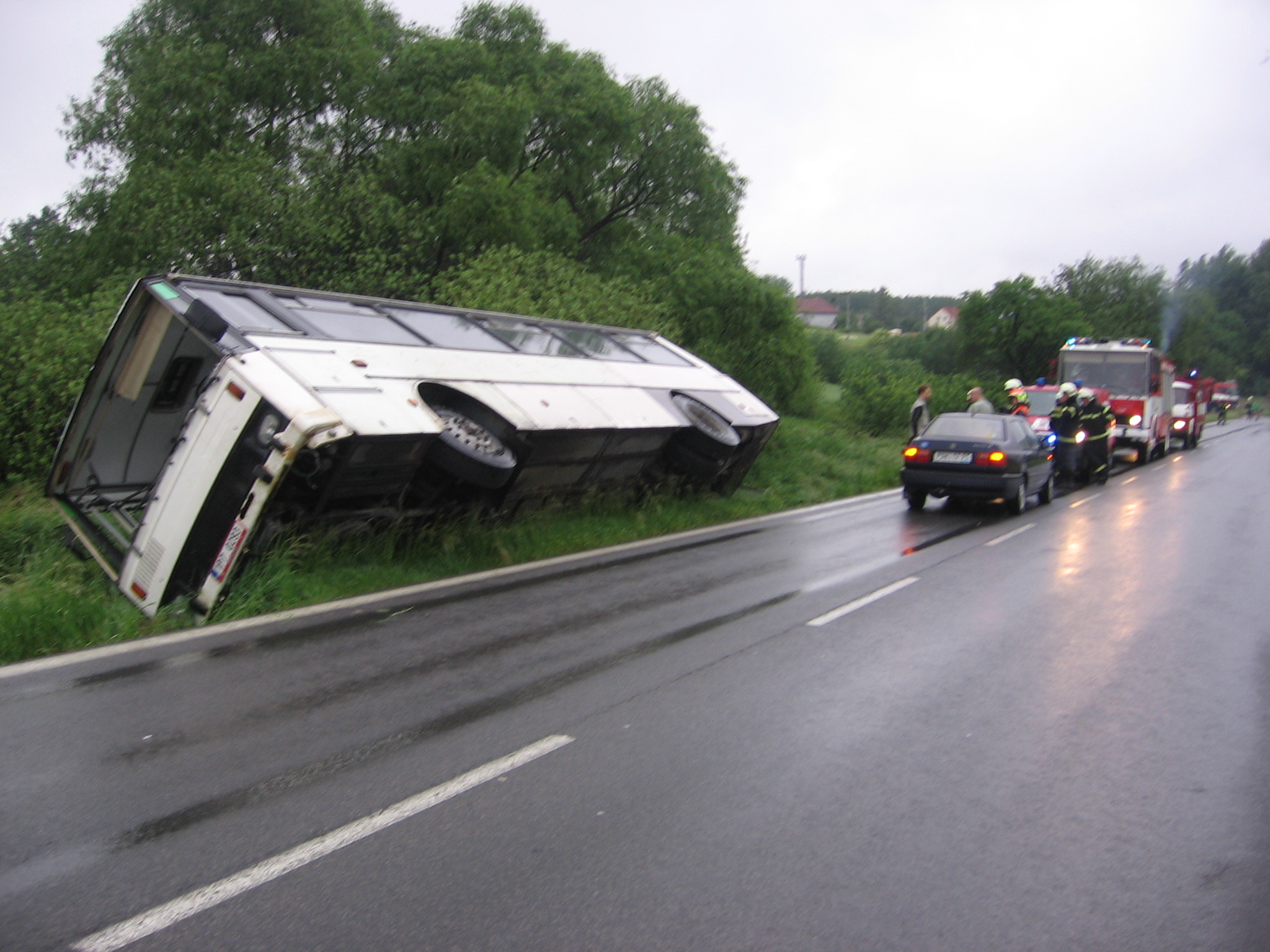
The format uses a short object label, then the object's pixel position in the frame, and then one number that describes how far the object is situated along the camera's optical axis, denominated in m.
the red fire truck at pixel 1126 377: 25.77
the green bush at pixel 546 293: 18.92
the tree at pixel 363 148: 23.47
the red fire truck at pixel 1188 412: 32.41
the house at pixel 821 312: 134.88
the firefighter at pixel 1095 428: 19.75
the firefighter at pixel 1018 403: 19.27
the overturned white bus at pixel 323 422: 7.93
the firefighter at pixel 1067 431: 19.28
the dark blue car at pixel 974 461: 14.47
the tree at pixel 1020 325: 38.97
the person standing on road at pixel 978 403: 17.36
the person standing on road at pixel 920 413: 18.34
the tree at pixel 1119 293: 54.03
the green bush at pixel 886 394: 30.48
